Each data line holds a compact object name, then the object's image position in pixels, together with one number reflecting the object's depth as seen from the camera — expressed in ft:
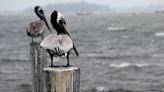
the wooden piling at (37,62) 69.31
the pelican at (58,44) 51.62
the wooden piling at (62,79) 47.62
